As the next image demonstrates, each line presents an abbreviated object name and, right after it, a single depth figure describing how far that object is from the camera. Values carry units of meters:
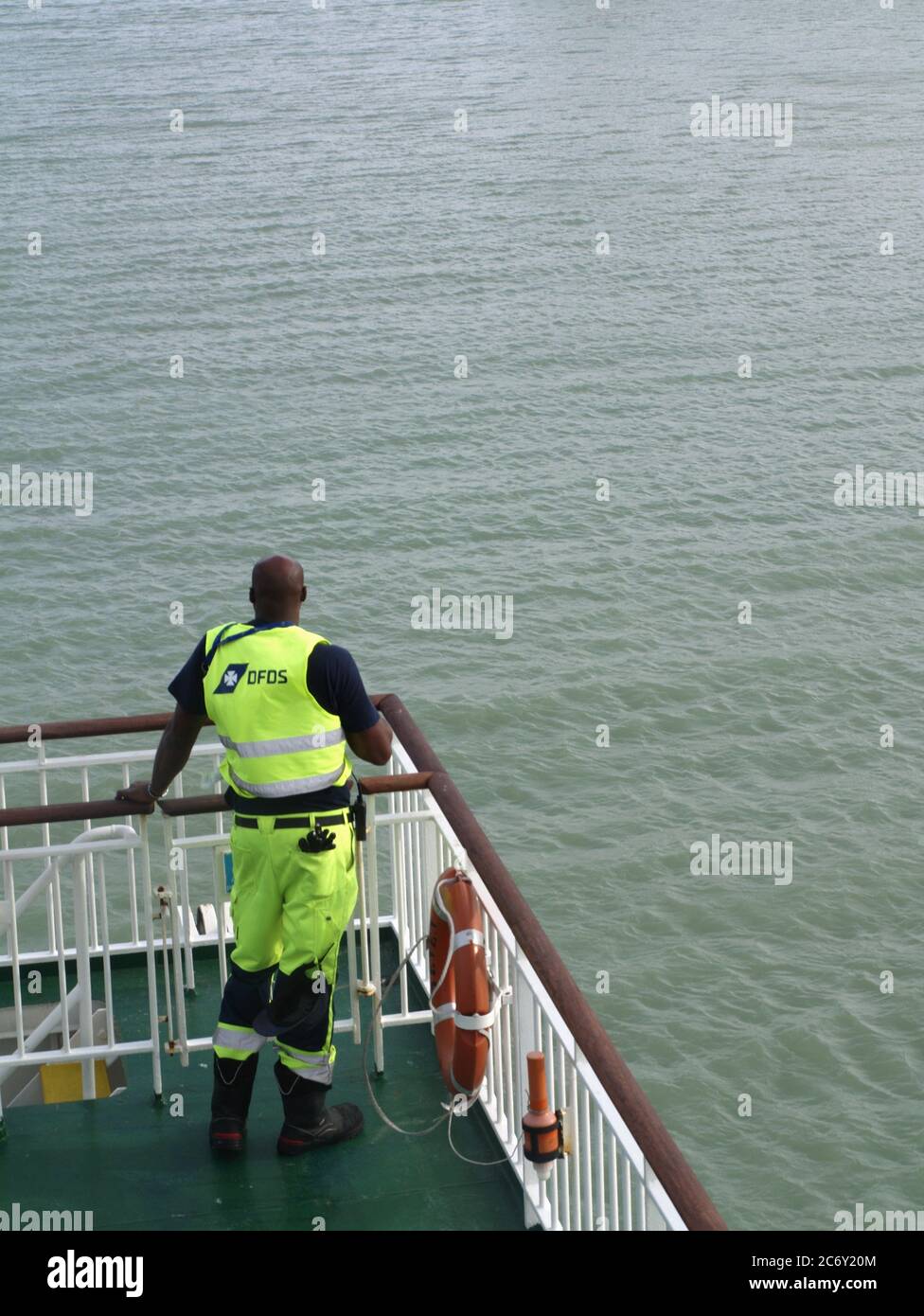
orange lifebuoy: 5.14
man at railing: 4.79
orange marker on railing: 4.63
